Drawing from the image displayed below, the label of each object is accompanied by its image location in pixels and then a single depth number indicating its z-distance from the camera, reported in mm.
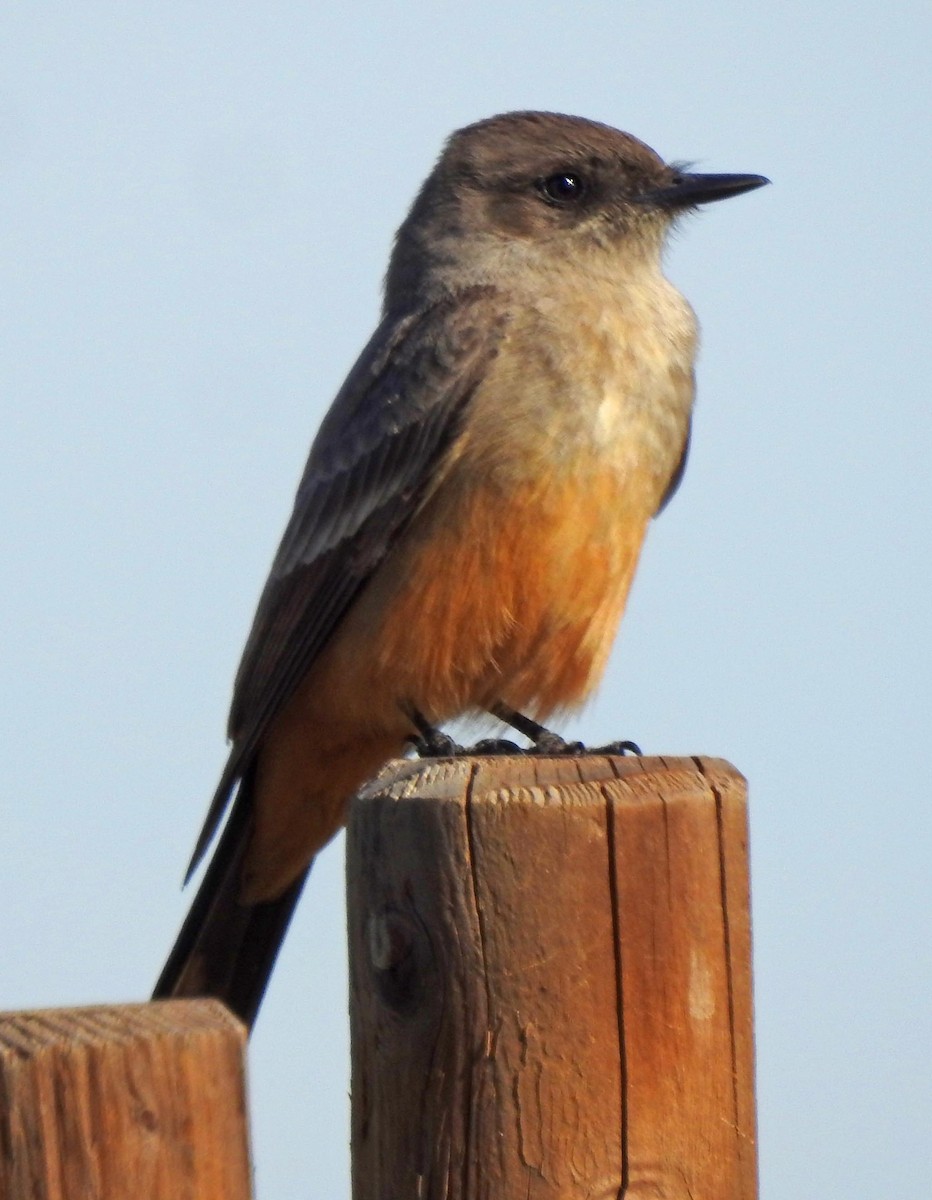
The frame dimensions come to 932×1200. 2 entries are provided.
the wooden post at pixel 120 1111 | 5012
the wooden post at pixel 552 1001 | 6441
